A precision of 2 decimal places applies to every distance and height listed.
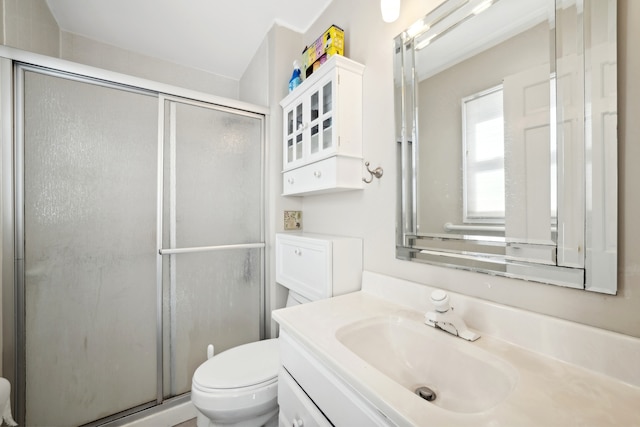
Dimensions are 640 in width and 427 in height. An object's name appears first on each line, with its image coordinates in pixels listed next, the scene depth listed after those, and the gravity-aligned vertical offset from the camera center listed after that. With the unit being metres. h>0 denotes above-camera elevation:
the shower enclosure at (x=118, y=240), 1.23 -0.14
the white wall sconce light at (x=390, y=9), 1.02 +0.78
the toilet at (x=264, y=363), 1.09 -0.71
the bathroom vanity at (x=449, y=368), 0.49 -0.36
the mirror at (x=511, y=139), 0.61 +0.21
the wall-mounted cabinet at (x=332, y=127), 1.22 +0.42
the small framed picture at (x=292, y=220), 1.80 -0.04
